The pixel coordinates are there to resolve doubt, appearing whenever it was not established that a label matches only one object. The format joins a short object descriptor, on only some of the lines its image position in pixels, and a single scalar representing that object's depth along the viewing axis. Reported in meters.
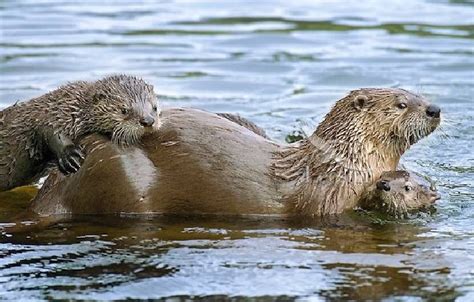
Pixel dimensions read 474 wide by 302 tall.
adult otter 12.65
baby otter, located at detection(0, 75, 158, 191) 12.87
